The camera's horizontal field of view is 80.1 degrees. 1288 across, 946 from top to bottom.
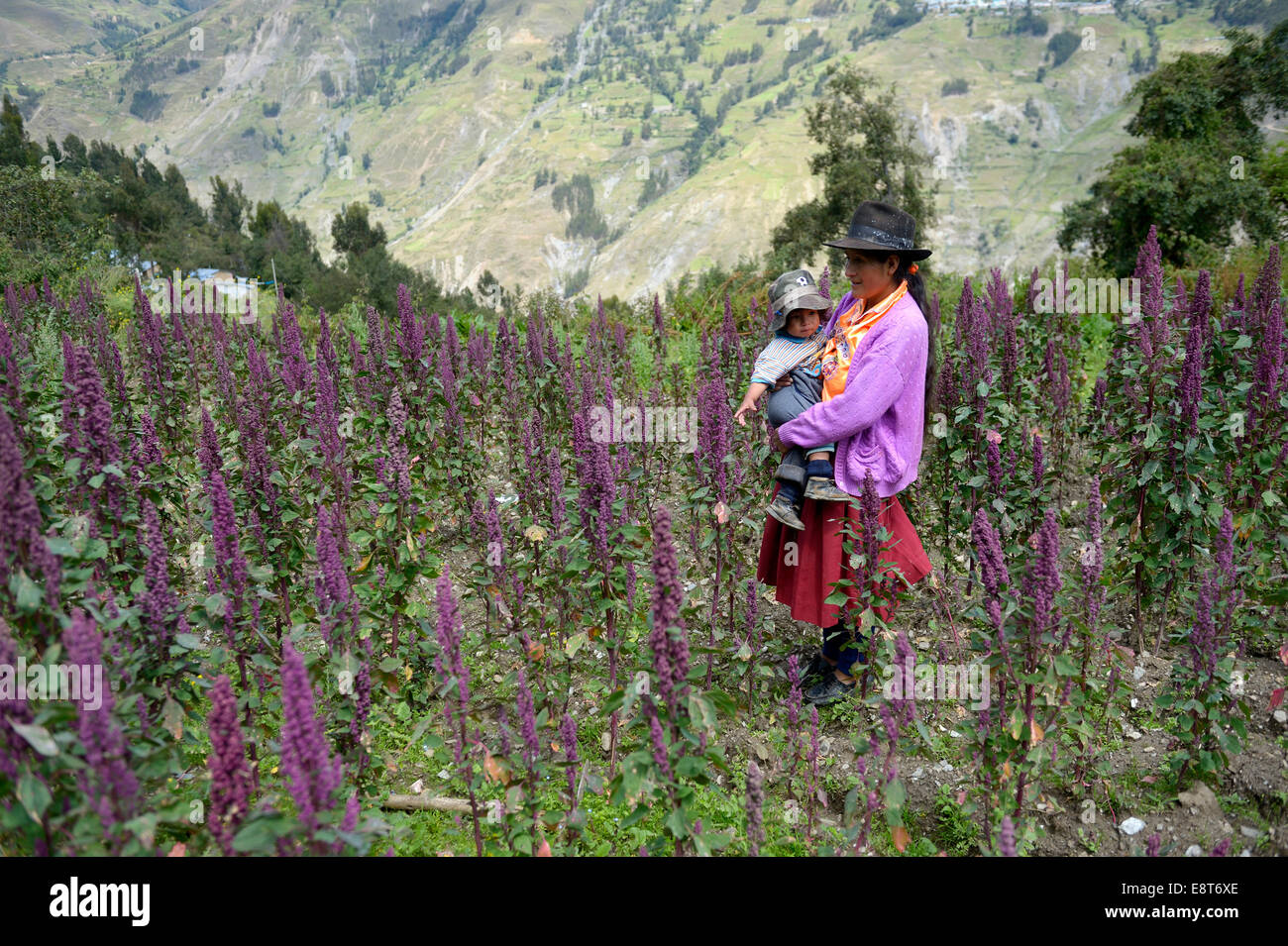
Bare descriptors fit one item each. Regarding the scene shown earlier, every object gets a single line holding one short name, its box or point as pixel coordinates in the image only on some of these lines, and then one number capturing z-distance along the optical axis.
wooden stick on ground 3.46
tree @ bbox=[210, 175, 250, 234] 59.72
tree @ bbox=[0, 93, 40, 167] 45.44
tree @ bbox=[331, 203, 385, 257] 44.38
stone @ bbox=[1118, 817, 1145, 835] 3.31
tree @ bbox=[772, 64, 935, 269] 35.19
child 3.84
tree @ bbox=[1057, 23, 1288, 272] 30.45
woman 3.59
